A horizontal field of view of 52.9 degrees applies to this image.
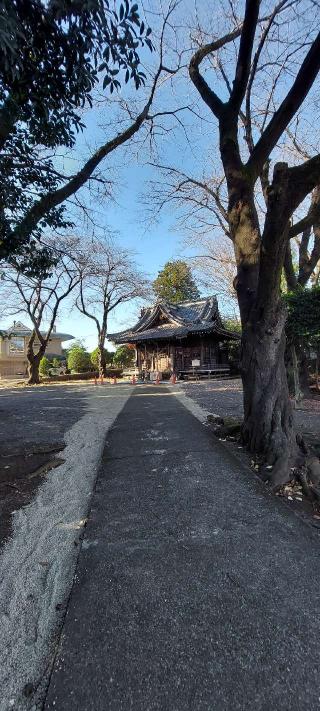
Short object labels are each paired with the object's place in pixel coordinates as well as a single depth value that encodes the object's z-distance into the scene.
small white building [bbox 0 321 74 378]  37.94
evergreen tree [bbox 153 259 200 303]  39.06
